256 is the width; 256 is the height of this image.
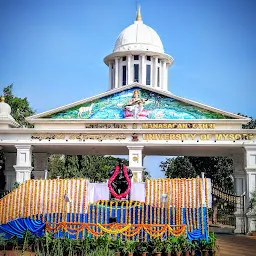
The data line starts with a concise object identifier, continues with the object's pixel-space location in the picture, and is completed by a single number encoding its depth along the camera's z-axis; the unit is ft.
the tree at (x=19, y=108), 86.15
